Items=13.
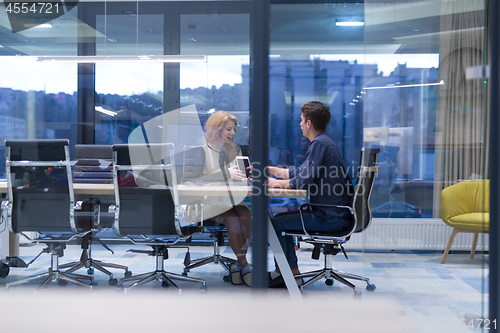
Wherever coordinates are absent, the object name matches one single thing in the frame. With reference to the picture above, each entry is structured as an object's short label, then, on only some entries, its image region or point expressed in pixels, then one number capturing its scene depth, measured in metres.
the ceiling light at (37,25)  4.91
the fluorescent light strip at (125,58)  3.99
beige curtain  4.00
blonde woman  2.86
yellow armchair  3.47
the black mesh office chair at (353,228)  2.66
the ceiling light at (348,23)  4.47
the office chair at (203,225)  2.78
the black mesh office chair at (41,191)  2.58
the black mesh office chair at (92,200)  2.85
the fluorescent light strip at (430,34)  4.29
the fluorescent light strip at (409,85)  4.32
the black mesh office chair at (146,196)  2.54
